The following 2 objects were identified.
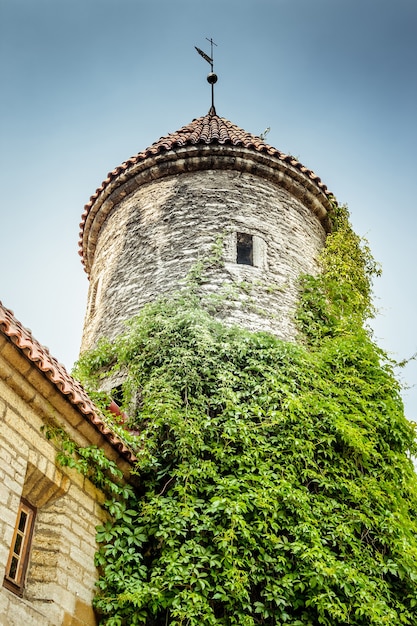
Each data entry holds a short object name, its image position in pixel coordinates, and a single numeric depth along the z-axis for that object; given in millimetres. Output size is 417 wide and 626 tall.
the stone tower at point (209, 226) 9945
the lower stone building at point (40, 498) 5824
